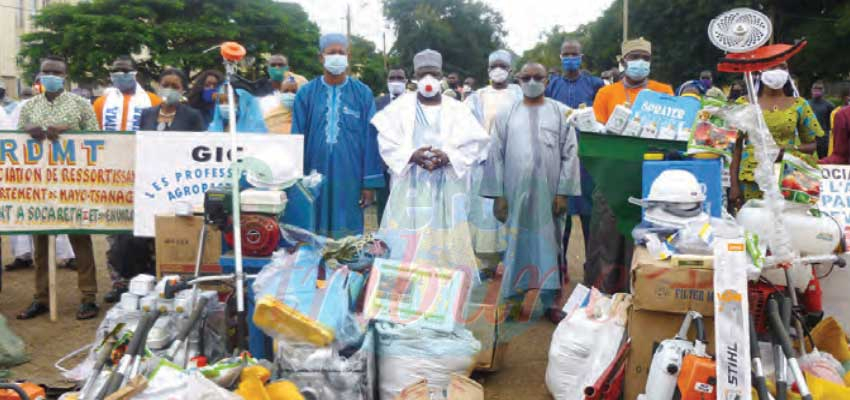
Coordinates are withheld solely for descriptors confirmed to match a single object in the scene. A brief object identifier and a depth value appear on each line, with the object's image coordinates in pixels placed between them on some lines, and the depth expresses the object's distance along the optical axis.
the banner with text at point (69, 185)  6.30
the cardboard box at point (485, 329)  4.96
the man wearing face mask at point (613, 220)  6.22
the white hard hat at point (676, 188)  4.43
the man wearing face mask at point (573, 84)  8.68
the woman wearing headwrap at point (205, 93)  7.36
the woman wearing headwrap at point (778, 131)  5.08
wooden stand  6.34
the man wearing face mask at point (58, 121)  6.49
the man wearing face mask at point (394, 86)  10.48
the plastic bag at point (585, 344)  4.36
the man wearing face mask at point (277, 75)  9.26
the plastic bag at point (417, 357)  4.46
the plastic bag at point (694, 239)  4.12
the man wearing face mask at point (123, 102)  7.78
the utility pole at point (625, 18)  29.05
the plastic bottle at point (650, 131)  5.55
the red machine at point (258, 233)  4.82
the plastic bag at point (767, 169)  4.13
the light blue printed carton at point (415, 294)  4.64
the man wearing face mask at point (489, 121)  6.66
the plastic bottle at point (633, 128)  5.57
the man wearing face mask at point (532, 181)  6.25
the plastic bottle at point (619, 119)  5.64
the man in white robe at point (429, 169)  5.67
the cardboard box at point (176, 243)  5.39
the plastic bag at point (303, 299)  4.22
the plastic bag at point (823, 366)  3.95
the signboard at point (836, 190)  6.40
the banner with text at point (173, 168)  5.87
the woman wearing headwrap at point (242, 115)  6.68
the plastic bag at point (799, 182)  4.60
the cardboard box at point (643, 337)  4.12
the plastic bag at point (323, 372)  4.20
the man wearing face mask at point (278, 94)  7.59
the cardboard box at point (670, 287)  3.97
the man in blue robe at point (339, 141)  6.22
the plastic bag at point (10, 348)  5.23
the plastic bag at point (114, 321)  4.57
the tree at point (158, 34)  32.97
